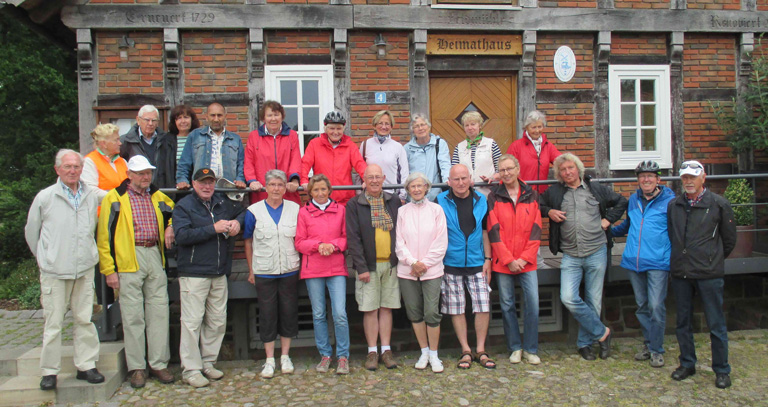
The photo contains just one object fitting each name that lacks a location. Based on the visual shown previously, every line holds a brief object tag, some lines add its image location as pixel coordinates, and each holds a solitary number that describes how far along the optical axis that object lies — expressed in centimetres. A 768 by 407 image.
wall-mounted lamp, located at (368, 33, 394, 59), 689
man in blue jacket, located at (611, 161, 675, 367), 486
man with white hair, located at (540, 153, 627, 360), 500
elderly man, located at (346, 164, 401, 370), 473
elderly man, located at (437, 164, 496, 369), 484
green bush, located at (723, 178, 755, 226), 635
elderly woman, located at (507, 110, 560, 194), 572
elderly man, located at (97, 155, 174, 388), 444
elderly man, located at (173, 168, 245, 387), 457
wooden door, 722
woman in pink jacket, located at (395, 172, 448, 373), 472
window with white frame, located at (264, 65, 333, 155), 688
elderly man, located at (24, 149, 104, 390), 418
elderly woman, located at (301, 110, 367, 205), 528
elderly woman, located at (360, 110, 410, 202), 533
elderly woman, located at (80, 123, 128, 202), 481
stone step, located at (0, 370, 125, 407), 430
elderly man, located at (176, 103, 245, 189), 516
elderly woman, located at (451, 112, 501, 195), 535
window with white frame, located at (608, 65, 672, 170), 729
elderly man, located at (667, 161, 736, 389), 447
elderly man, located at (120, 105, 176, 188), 518
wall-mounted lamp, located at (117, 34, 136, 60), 664
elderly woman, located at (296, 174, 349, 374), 471
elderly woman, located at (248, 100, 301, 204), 525
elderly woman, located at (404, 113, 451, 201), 538
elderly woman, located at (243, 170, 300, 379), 471
